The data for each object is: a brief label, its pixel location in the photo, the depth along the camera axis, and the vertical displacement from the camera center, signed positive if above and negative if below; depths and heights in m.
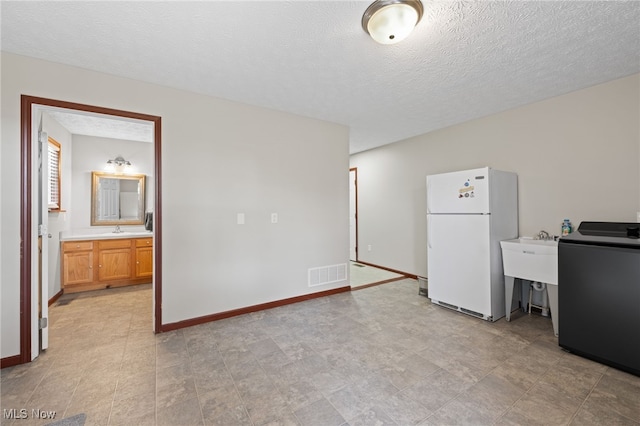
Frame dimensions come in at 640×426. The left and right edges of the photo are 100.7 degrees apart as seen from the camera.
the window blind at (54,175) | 3.54 +0.56
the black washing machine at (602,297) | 1.99 -0.67
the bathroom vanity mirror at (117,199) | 4.45 +0.30
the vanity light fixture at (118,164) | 4.52 +0.90
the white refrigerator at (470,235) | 2.93 -0.26
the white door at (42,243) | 2.31 -0.25
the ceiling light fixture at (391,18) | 1.62 +1.25
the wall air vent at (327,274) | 3.73 -0.87
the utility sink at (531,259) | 2.56 -0.47
